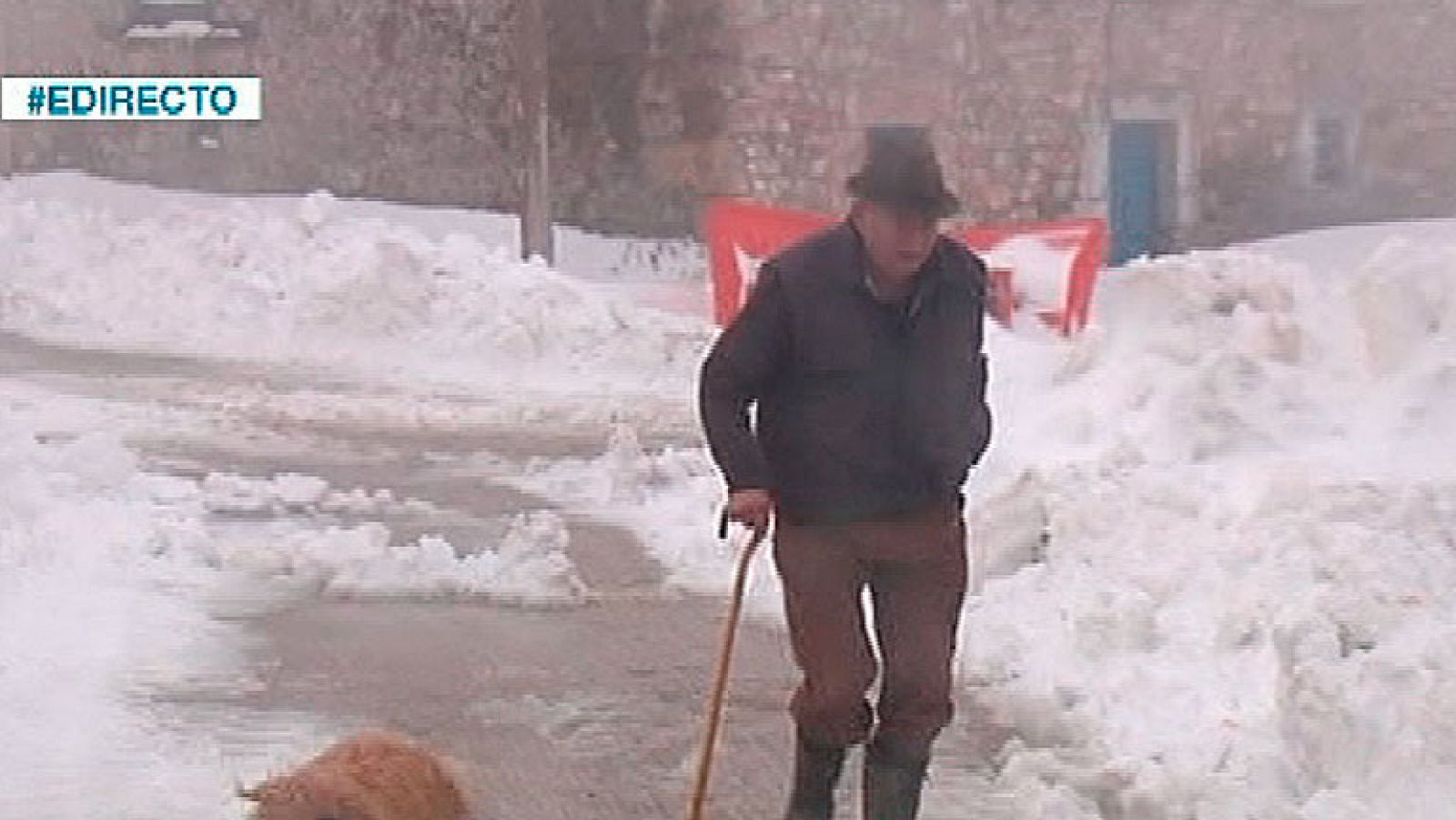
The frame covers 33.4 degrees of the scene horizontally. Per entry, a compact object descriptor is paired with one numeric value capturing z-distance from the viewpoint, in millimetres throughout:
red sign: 16328
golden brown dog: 5102
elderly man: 5219
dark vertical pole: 20219
